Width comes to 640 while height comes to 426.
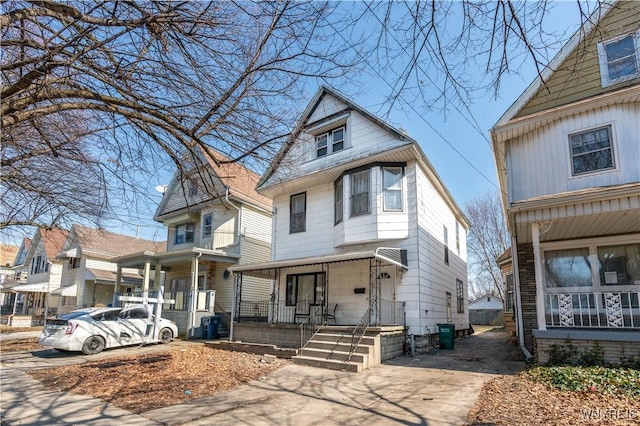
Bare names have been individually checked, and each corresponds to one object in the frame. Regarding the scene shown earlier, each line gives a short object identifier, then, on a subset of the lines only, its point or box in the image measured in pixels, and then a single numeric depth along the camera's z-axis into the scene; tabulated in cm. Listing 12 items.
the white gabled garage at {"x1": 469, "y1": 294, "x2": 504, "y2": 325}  3649
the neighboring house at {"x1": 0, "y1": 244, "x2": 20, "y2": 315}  3657
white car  1238
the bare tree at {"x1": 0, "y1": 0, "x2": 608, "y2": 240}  396
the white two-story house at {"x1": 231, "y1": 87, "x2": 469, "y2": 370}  1284
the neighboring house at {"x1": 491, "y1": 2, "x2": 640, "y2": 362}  901
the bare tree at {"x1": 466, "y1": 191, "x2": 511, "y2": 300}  3903
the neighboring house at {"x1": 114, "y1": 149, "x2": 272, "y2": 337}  1861
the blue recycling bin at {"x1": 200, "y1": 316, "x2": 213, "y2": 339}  1730
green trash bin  1348
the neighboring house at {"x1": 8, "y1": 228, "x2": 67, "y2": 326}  2954
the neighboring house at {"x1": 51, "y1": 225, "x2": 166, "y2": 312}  2786
